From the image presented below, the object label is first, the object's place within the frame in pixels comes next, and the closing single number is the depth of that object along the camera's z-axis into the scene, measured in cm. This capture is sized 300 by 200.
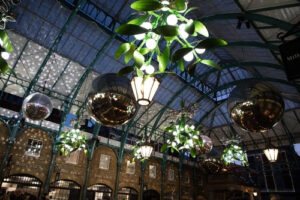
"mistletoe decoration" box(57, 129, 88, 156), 798
